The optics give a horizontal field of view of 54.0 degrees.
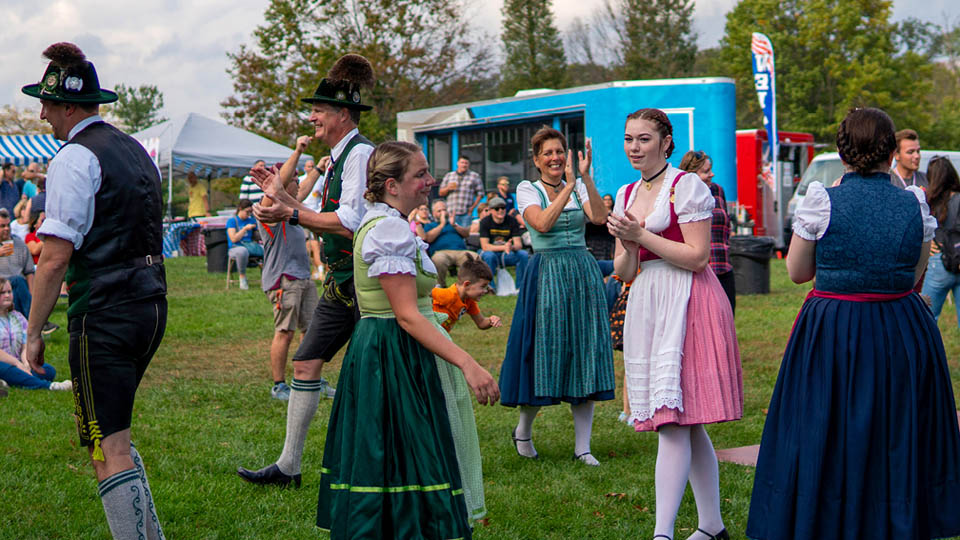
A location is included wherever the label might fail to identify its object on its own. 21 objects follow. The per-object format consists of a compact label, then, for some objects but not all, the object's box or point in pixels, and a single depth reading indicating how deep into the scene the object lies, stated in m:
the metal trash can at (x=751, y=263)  14.50
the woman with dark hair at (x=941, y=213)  7.66
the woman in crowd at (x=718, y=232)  6.62
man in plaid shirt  16.97
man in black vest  3.55
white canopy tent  23.14
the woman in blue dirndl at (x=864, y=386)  3.49
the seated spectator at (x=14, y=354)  8.09
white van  20.92
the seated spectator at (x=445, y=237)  14.39
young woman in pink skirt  4.09
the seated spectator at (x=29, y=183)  18.56
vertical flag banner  22.20
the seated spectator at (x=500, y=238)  14.44
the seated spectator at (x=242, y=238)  17.20
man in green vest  4.53
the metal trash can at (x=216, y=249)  19.53
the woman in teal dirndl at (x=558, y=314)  5.85
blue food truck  16.47
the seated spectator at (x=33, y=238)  12.12
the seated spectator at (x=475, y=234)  15.77
